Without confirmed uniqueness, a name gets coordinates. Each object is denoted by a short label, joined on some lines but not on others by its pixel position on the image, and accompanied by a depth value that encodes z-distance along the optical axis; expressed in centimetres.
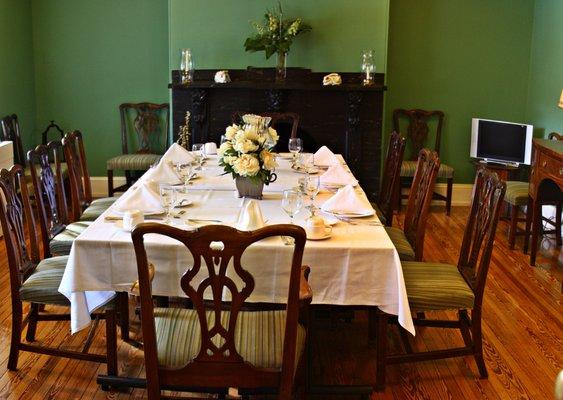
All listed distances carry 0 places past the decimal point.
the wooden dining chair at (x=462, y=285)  317
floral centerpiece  340
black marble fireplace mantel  625
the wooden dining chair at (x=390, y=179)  449
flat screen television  638
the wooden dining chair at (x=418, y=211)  374
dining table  288
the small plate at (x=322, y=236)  297
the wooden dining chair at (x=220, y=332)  224
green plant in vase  608
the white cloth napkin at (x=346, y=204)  334
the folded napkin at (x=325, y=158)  467
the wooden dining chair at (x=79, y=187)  428
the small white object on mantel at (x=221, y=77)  623
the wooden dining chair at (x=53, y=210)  377
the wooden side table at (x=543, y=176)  457
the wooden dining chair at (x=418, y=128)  685
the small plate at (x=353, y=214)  331
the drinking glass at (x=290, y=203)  315
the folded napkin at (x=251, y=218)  305
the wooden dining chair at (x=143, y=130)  686
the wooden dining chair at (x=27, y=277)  311
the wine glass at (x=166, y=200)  323
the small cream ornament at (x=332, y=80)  620
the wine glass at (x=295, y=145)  441
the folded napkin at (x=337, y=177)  406
